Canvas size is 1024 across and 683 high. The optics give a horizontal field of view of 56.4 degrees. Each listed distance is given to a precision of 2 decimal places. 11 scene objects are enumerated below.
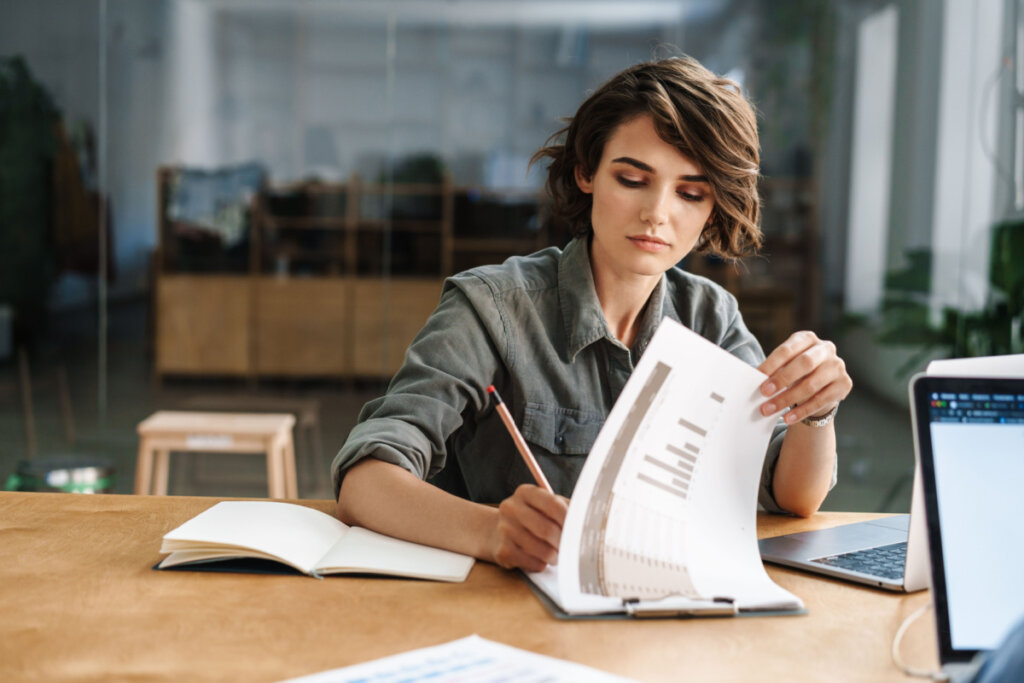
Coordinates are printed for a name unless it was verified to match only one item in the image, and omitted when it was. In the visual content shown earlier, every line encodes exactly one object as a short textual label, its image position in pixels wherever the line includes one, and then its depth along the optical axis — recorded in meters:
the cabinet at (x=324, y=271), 3.83
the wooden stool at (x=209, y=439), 2.92
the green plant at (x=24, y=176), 3.73
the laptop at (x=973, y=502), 0.70
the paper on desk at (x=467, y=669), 0.70
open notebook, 0.94
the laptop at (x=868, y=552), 0.93
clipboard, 0.84
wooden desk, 0.74
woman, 1.11
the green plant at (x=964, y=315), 3.29
